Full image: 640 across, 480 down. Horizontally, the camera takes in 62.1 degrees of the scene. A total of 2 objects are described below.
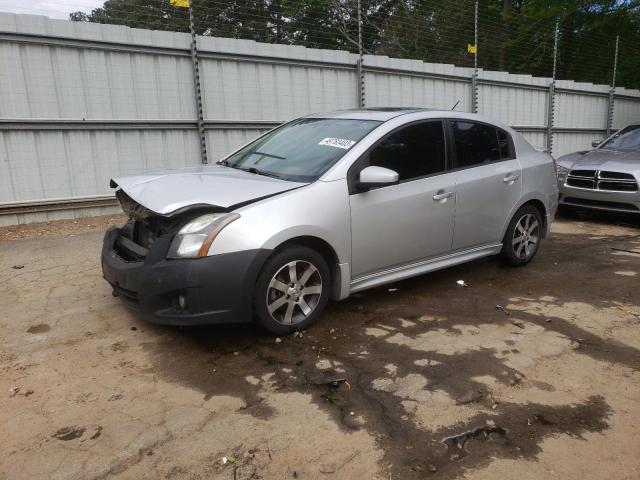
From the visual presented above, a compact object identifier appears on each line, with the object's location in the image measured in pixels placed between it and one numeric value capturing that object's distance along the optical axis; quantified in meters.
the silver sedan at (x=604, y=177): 7.47
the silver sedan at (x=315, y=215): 3.34
